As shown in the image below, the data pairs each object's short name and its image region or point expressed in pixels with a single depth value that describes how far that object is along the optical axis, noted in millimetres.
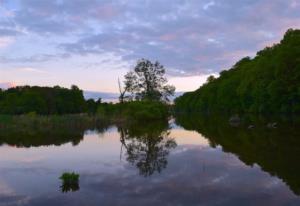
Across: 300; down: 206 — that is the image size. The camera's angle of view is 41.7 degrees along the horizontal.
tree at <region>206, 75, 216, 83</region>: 149250
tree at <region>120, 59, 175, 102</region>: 85481
